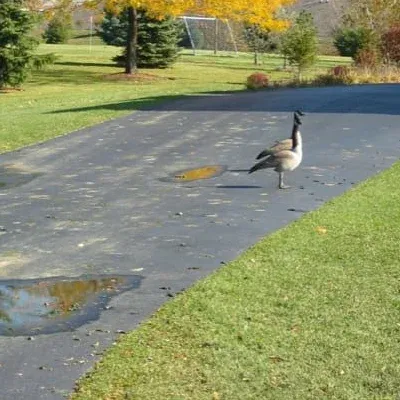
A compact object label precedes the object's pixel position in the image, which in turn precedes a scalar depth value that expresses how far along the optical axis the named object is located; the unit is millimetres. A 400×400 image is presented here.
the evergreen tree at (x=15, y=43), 33841
